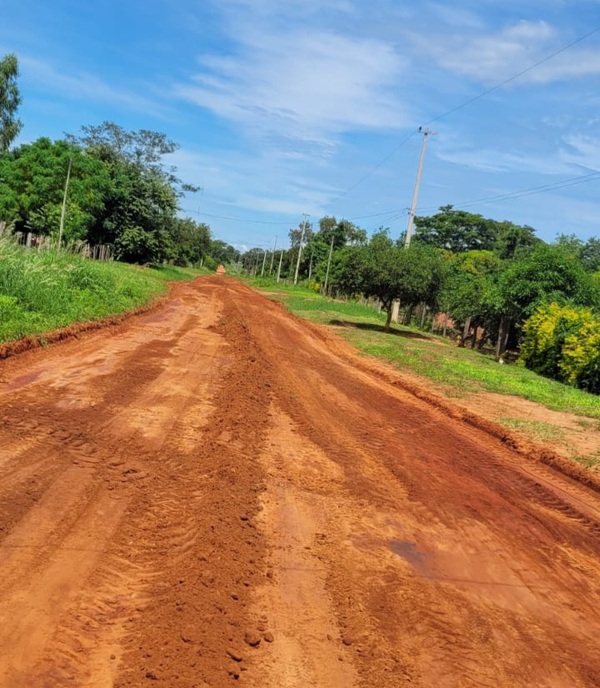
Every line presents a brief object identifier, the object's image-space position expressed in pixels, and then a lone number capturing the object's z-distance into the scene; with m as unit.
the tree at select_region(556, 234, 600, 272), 46.65
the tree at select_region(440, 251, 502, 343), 25.94
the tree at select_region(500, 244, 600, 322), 23.48
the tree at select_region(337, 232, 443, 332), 25.48
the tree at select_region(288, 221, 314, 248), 79.66
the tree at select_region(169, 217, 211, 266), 72.83
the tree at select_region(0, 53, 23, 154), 40.34
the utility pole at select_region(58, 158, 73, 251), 32.19
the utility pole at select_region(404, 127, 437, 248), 31.65
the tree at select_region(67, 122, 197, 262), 44.81
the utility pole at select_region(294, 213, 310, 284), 76.90
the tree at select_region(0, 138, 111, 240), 36.81
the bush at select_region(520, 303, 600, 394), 17.11
